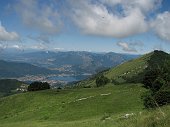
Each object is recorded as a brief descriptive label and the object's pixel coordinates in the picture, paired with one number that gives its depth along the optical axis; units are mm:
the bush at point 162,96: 17007
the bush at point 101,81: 95915
